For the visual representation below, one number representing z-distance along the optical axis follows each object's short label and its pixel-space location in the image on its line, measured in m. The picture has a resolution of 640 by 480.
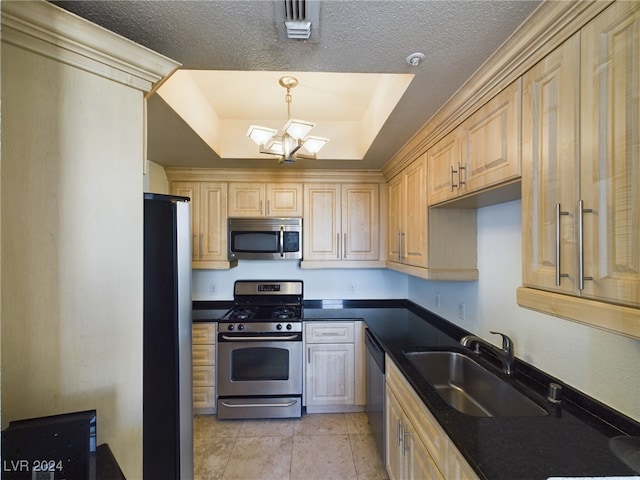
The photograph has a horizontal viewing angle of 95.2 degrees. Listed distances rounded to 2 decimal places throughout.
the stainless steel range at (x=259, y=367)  2.68
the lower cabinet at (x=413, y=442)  1.08
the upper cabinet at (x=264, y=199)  2.99
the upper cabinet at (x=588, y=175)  0.71
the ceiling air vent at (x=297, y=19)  0.91
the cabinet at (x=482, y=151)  1.13
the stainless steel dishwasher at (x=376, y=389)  2.03
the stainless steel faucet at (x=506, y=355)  1.54
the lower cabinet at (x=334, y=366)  2.79
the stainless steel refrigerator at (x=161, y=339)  1.23
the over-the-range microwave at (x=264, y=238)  2.94
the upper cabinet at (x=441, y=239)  2.01
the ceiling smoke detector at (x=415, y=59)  1.16
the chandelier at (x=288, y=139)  1.79
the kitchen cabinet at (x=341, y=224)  3.03
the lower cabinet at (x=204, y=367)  2.72
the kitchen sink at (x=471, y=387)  1.39
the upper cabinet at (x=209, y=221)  2.95
